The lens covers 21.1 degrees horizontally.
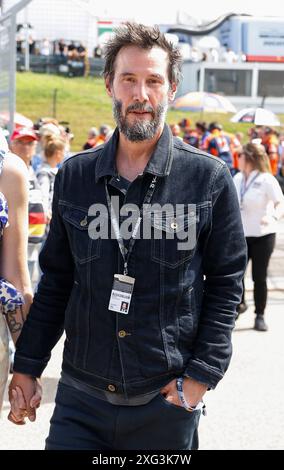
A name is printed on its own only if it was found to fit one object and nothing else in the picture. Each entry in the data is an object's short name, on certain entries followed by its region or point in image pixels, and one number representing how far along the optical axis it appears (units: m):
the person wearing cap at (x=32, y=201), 6.32
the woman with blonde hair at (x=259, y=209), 7.42
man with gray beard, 2.56
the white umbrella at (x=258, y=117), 16.17
